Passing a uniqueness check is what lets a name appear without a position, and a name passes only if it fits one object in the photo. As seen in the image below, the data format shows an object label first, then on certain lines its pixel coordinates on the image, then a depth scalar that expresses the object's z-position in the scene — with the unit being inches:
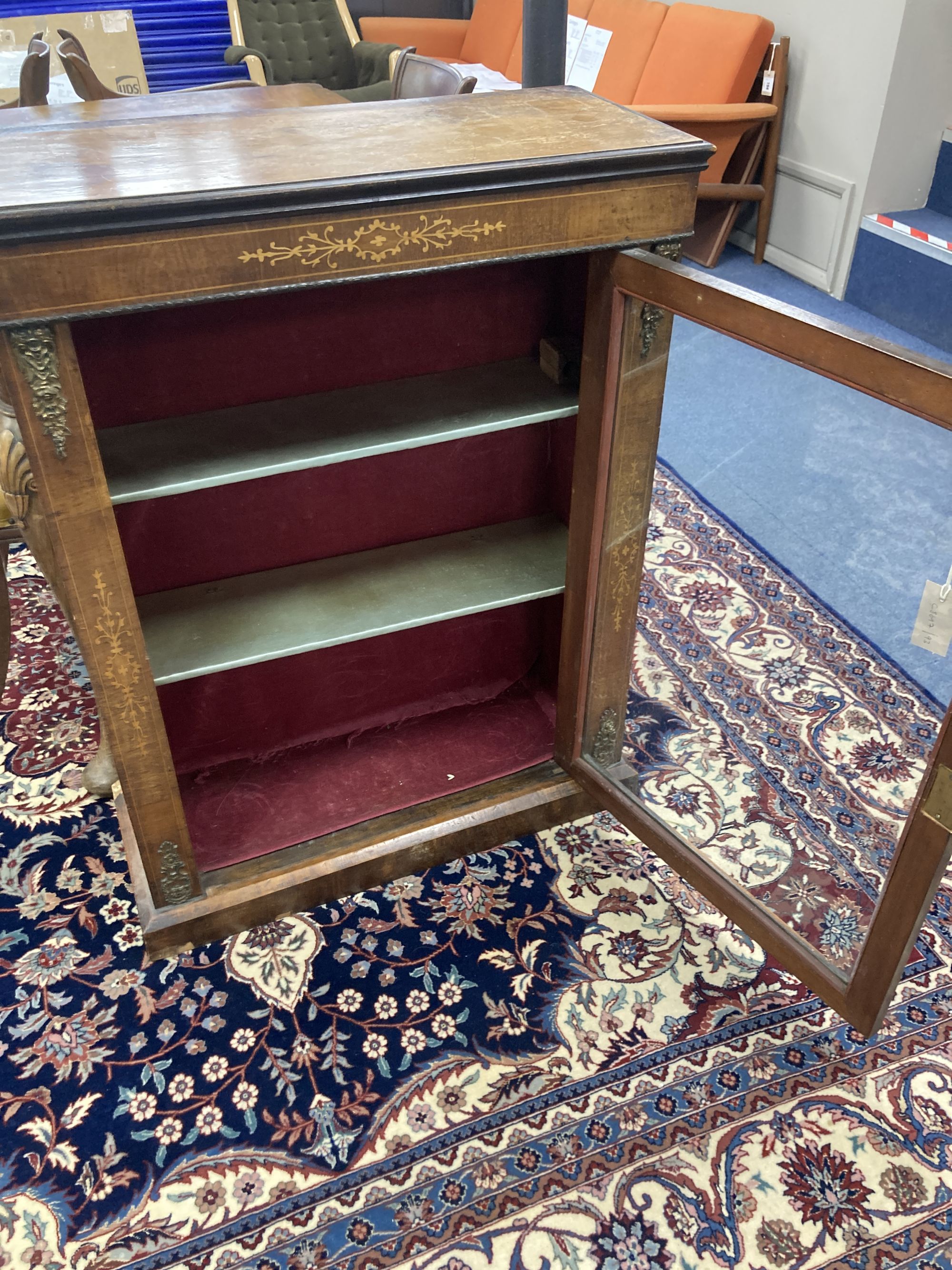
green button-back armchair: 233.9
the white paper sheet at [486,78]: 237.8
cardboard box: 197.9
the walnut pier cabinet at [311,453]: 47.8
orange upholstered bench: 167.6
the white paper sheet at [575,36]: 218.4
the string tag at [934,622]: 44.9
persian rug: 54.2
